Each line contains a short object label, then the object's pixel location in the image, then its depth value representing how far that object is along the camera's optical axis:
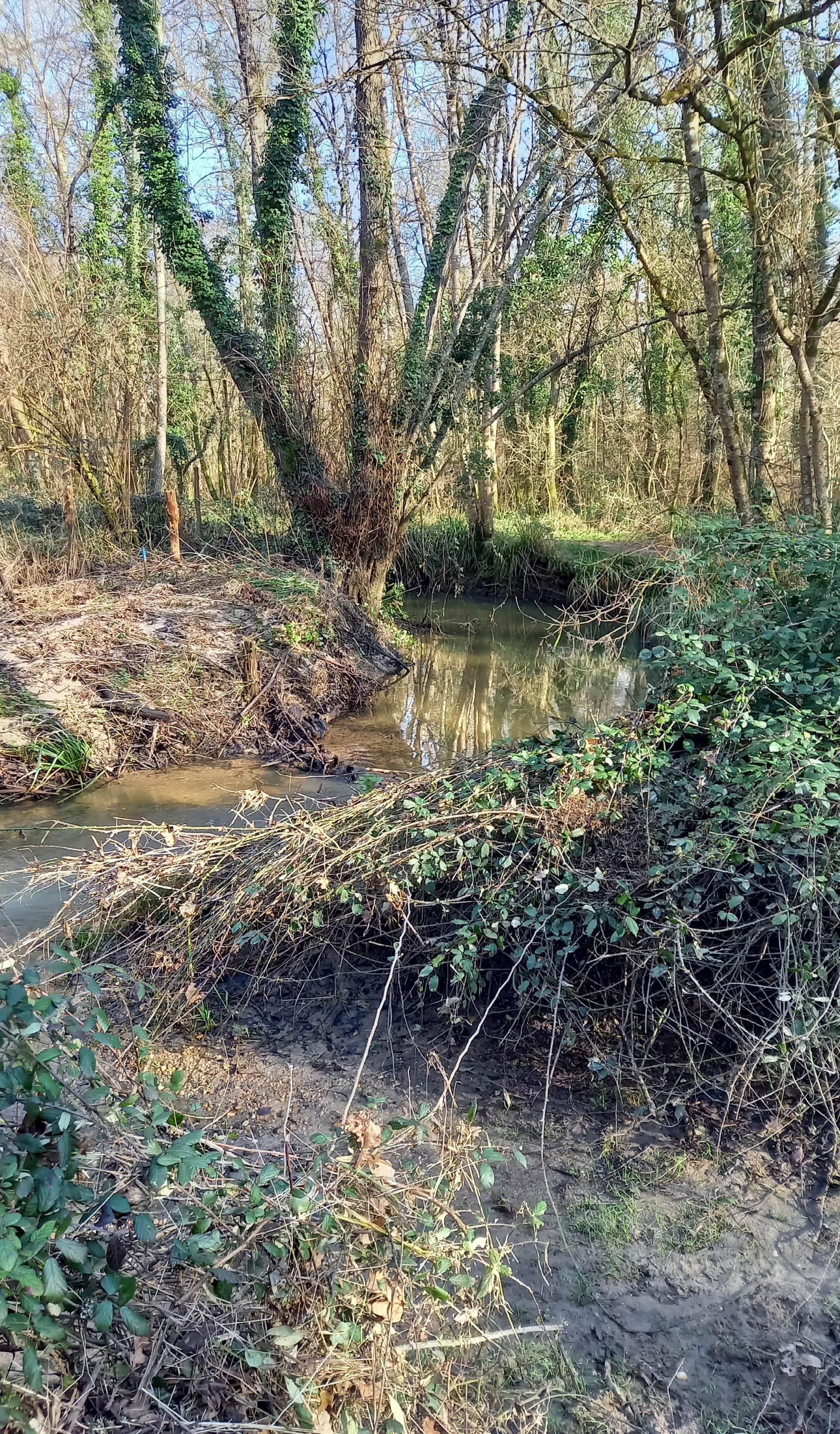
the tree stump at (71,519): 11.56
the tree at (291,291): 12.16
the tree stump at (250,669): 9.51
